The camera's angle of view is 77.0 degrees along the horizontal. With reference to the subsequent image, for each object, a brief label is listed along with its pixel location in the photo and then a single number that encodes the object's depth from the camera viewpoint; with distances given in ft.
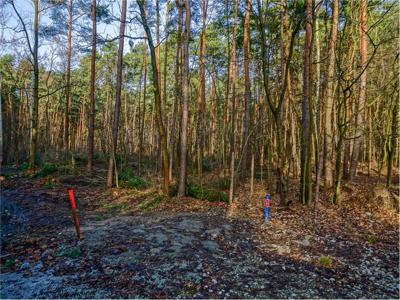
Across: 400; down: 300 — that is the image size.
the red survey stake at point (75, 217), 15.09
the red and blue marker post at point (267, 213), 19.74
